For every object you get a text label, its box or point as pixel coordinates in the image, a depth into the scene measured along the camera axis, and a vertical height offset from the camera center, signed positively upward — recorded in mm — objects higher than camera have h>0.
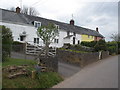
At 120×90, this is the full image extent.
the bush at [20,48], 15025 -405
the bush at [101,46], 19262 -161
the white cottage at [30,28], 22297 +3700
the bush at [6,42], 9098 +227
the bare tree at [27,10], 47800 +14144
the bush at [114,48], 21992 -549
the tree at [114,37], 39138 +2734
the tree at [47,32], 11906 +1291
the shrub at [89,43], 27797 +462
